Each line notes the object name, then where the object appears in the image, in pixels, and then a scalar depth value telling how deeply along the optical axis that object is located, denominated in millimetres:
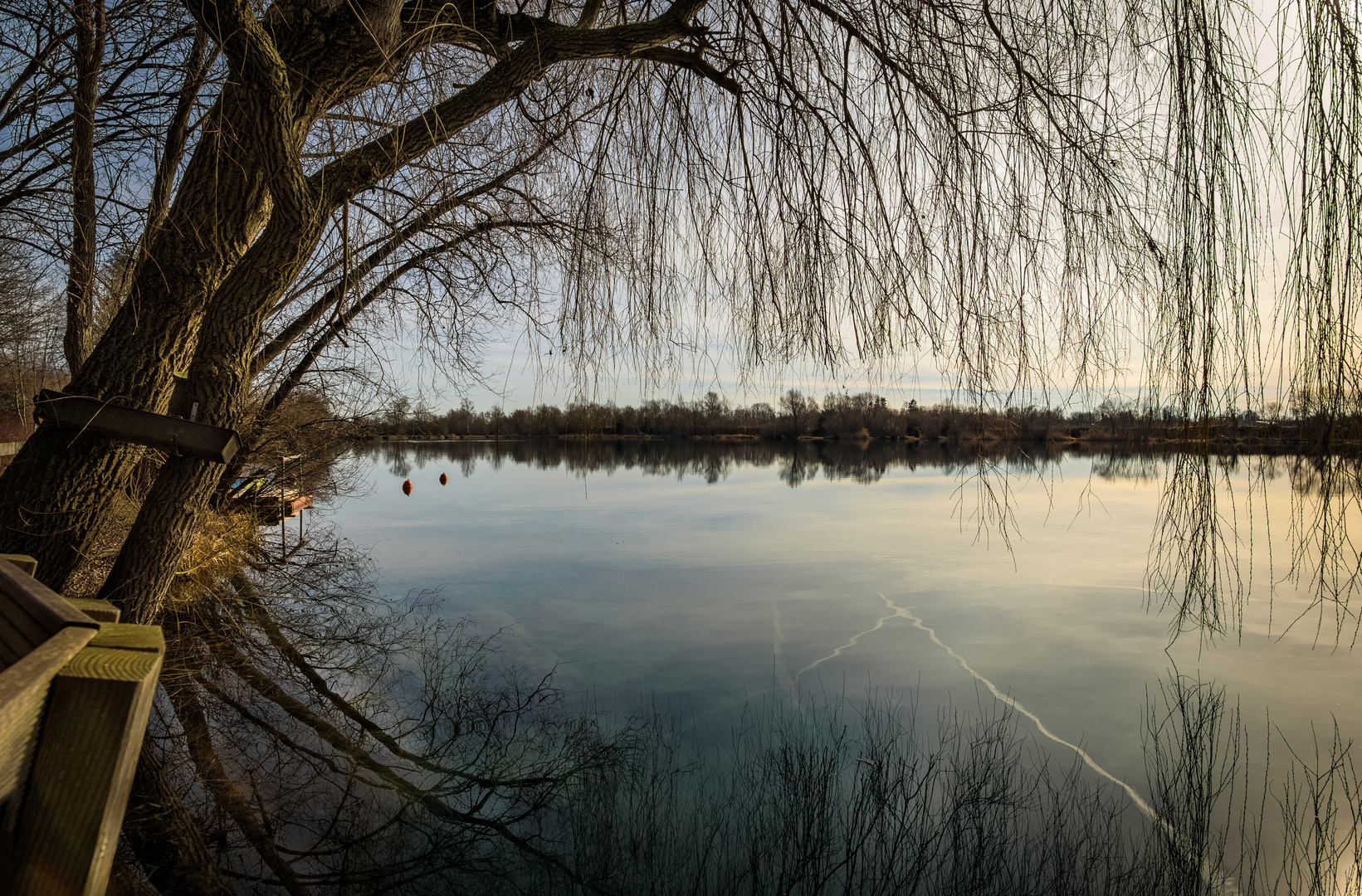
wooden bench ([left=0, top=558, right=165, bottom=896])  699
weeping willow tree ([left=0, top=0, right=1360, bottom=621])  1528
